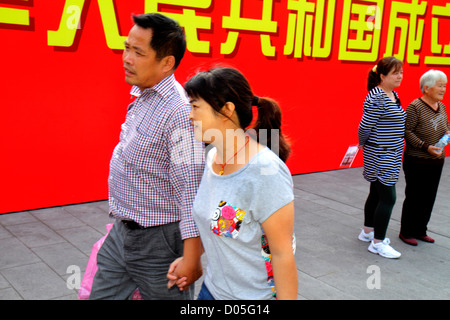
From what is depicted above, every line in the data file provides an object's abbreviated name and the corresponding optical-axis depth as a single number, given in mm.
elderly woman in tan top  4477
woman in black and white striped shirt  4203
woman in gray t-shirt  1617
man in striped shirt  2018
